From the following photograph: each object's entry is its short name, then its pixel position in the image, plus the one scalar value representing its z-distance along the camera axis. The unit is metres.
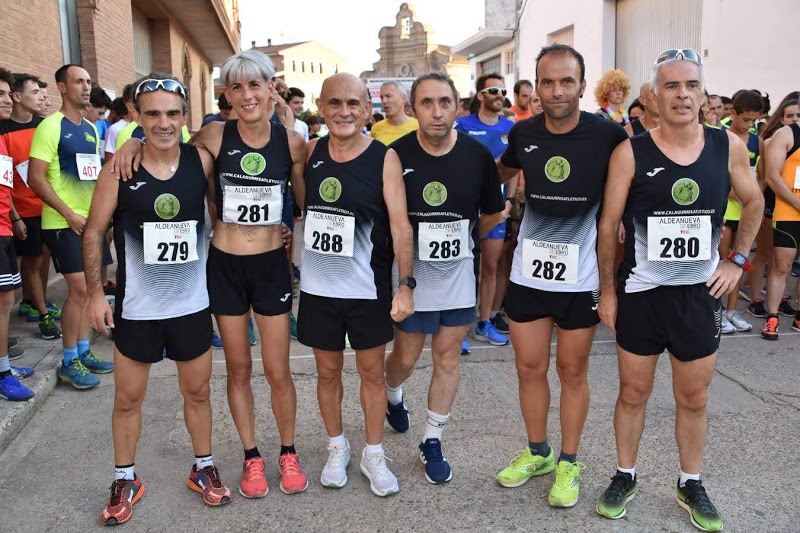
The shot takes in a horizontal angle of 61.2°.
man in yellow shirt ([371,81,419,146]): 6.60
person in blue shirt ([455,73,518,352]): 5.92
